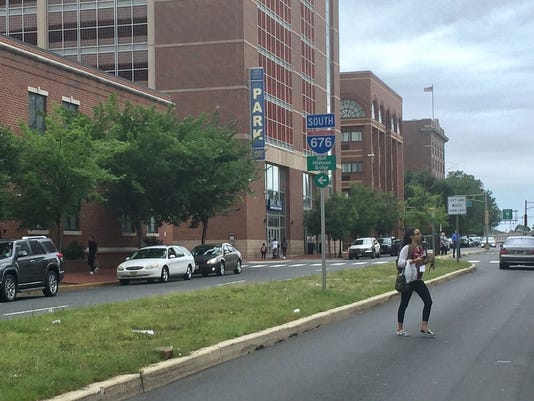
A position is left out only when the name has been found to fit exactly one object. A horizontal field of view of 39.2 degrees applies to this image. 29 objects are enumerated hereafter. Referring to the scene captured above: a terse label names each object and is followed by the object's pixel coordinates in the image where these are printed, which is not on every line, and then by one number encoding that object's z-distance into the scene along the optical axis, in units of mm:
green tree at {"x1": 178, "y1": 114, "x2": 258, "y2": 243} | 33844
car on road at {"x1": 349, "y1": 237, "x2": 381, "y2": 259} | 55156
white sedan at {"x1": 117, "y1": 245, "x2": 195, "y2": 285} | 27391
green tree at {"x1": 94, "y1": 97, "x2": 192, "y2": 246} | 32156
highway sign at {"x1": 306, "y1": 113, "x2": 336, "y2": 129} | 17047
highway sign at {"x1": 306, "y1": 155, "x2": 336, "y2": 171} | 17297
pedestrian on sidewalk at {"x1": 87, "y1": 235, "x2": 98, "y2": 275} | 33538
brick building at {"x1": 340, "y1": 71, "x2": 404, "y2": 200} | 95000
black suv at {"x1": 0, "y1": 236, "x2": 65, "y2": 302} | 20000
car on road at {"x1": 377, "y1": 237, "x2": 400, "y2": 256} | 63934
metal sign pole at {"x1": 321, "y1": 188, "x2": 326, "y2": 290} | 16881
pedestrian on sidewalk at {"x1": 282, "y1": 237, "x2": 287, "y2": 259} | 59688
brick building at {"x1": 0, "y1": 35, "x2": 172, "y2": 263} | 32312
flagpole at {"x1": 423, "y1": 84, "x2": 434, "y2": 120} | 122831
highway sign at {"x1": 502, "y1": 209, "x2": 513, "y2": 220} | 101312
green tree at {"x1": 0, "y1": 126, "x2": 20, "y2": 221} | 24219
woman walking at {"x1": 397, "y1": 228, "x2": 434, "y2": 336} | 12023
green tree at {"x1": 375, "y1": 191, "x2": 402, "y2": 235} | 73644
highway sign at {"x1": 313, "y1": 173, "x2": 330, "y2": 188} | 17453
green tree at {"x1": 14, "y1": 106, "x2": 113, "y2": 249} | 26266
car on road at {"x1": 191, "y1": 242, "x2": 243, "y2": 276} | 32375
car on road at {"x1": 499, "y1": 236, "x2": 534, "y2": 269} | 32219
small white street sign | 35344
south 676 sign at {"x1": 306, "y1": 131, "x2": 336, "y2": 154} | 17172
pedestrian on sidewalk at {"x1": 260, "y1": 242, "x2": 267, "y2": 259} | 55875
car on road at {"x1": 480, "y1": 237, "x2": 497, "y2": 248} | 98925
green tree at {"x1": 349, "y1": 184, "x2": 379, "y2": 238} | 68812
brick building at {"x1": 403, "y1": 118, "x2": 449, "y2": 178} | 145250
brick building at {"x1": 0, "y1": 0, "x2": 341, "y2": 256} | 56344
